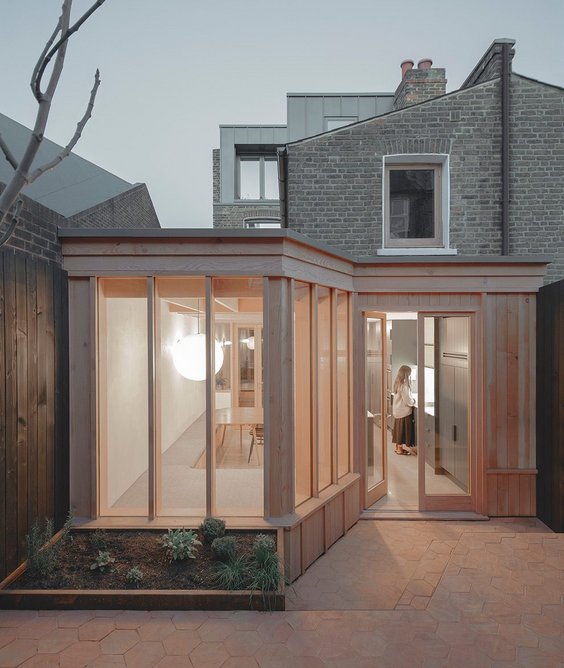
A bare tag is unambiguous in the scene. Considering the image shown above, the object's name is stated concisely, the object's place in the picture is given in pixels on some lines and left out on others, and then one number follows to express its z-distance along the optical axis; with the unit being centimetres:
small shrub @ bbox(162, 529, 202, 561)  373
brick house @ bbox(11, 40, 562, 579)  423
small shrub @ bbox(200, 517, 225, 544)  396
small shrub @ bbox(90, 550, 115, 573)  362
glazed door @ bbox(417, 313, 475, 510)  557
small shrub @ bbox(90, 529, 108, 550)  393
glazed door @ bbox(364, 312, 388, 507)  565
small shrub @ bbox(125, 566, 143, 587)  352
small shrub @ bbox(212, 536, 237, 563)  370
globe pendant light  587
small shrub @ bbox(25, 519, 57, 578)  350
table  766
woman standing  759
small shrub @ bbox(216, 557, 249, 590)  351
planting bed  338
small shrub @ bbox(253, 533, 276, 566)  361
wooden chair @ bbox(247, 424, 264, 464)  775
